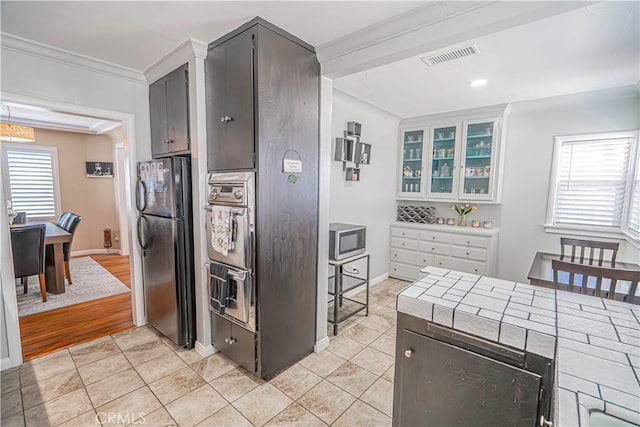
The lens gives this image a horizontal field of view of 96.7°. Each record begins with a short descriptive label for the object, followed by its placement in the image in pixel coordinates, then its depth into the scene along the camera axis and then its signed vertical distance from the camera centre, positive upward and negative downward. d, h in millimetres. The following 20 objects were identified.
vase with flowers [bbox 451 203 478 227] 4113 -255
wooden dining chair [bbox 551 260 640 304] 1827 -549
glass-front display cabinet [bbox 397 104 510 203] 3760 +525
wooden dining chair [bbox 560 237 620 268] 2826 -571
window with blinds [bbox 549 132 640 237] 3075 +152
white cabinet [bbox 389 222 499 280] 3707 -788
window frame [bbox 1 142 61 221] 4926 +307
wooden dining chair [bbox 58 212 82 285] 3955 -618
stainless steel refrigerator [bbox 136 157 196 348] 2363 -462
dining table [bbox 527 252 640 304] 2340 -687
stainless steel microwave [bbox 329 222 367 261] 2805 -513
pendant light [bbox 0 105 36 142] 3465 +659
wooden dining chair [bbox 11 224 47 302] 3080 -718
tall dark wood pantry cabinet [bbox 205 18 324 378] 1938 +279
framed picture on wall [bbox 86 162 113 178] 5703 +343
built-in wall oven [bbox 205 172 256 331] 1996 -414
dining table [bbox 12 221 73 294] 3666 -1009
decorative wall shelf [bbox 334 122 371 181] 3352 +479
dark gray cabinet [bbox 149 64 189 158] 2377 +667
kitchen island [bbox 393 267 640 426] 709 -484
